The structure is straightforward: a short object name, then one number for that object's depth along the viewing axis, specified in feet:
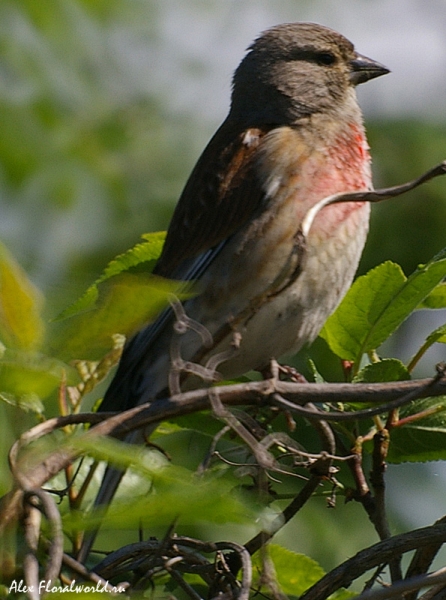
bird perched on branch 21.22
